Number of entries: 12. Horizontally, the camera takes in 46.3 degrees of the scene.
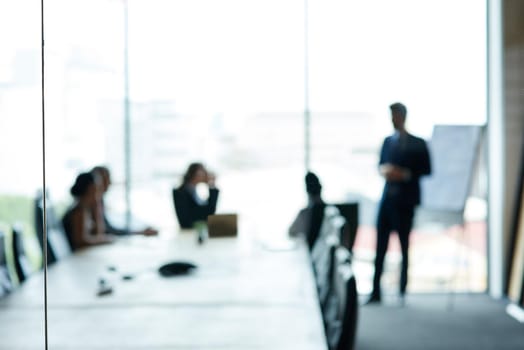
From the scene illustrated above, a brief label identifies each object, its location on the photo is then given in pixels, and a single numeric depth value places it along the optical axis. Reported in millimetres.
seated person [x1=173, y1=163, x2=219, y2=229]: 5082
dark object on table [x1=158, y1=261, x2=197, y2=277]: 3256
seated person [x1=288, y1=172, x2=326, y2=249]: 4551
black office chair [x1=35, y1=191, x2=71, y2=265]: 4090
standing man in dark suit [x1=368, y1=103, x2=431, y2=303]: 5395
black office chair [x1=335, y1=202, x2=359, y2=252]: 4953
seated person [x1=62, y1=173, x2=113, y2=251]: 4324
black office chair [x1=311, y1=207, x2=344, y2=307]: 3200
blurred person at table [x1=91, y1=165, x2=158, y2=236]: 4965
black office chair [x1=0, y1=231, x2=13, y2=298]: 3508
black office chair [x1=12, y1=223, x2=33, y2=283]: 3783
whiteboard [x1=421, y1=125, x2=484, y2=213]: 5551
